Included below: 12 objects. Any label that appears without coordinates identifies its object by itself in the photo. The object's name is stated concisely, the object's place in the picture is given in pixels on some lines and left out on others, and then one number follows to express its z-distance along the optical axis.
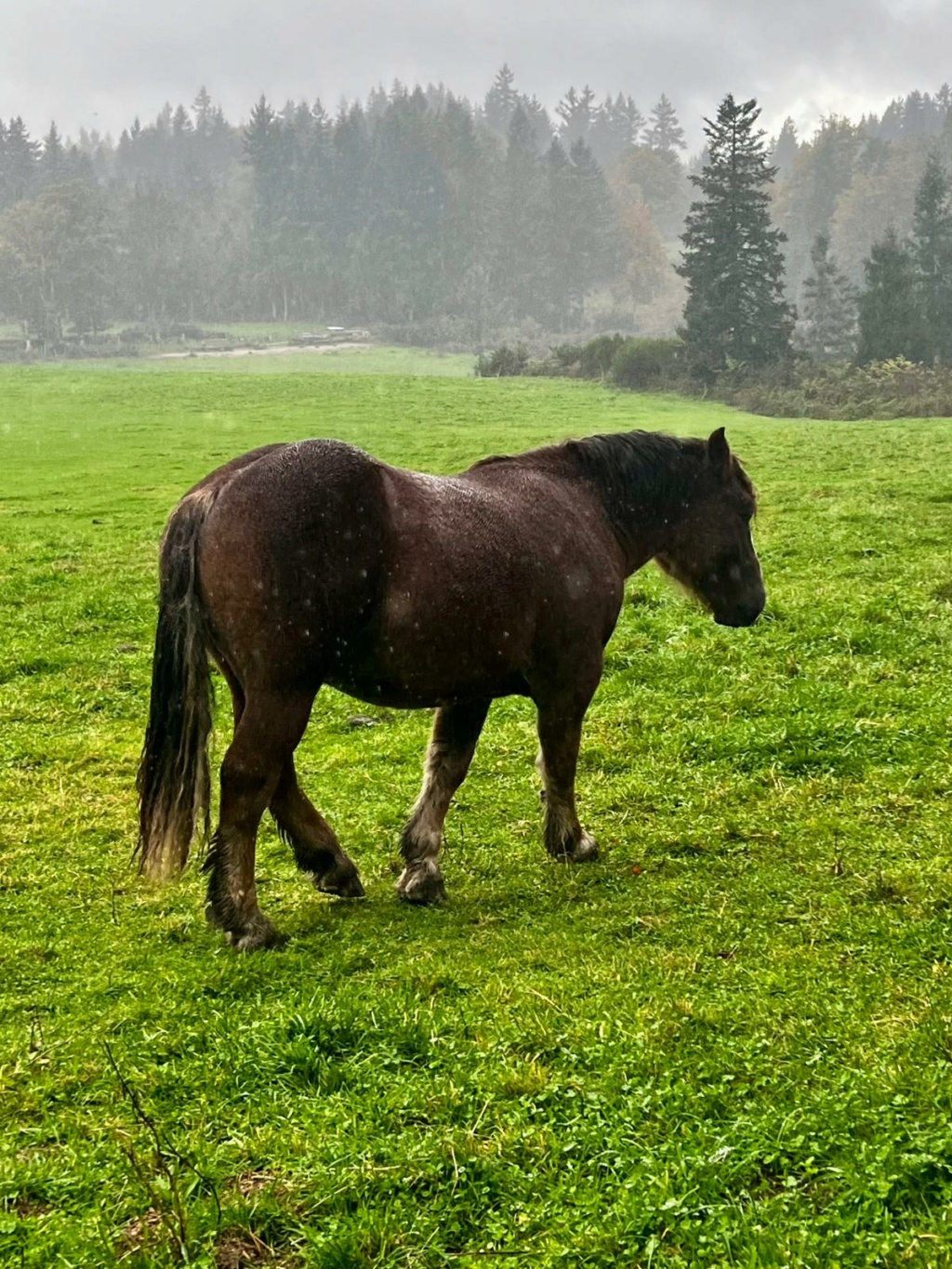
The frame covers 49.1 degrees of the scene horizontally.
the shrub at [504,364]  58.56
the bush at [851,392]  39.17
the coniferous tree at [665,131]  180.75
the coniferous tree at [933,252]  54.53
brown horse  5.13
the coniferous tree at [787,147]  182.88
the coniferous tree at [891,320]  50.59
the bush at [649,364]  50.41
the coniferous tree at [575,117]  190.38
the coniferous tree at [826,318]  60.04
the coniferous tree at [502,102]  174.12
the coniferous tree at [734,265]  50.06
